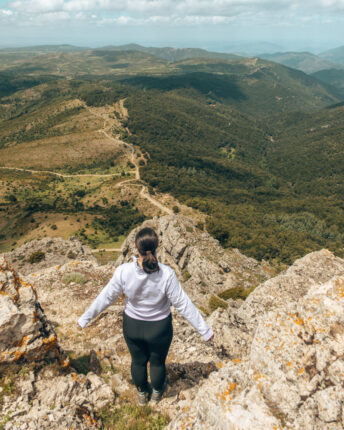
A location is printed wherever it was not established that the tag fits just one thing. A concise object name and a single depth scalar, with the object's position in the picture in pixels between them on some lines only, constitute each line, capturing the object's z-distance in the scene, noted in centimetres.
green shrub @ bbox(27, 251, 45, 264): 3047
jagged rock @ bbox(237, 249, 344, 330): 1430
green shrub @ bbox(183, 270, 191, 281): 3706
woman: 542
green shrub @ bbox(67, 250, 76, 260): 3185
